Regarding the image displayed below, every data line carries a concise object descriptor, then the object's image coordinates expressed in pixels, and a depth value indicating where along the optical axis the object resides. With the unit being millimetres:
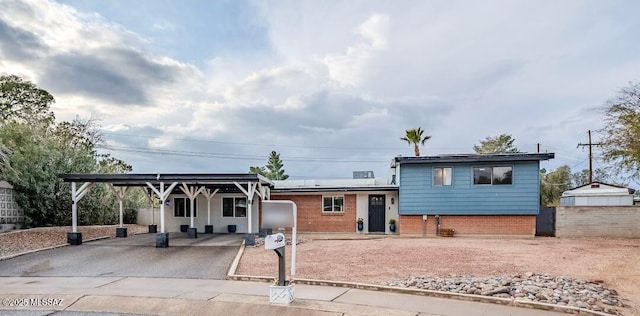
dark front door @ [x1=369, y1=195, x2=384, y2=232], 20328
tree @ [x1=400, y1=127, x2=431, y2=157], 24641
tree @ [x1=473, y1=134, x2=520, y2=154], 35781
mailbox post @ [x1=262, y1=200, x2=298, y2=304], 6645
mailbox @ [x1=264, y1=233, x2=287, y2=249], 6656
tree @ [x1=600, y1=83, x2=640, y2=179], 13609
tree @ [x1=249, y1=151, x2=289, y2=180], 56781
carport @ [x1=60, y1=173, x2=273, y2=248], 14688
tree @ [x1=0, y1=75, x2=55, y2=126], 20703
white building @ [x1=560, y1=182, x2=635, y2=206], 20094
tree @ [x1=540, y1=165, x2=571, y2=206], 36134
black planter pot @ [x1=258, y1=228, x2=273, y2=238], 17375
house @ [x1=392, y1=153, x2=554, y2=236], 17688
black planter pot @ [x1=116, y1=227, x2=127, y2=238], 17688
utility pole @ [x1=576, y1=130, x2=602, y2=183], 29266
